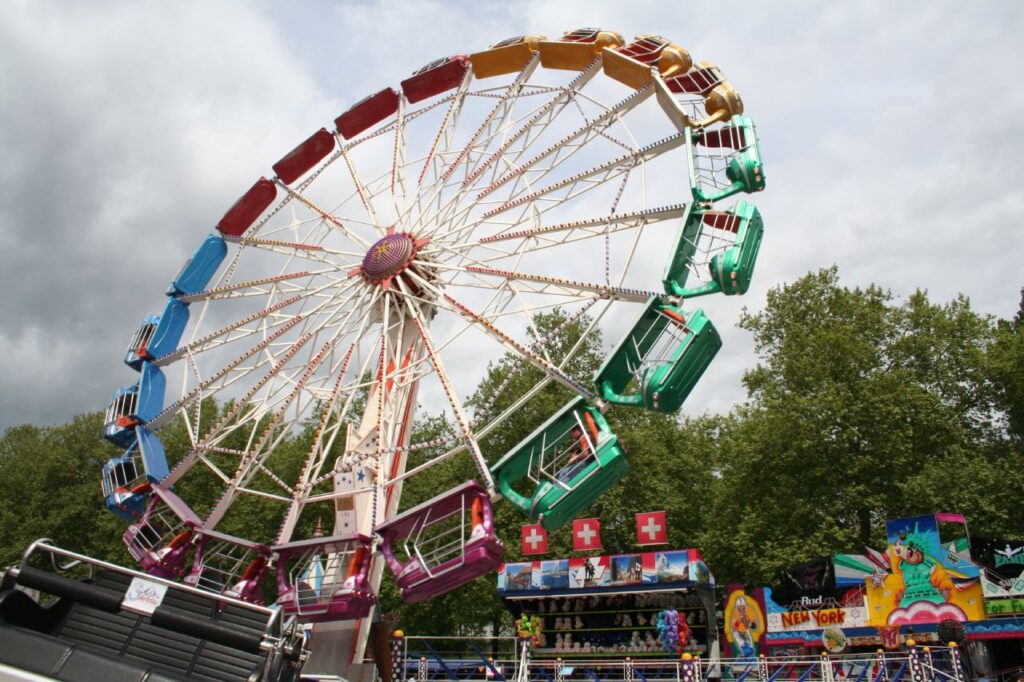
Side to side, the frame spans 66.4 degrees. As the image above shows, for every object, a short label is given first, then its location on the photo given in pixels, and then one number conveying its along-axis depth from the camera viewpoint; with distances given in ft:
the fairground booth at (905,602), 54.54
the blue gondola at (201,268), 64.90
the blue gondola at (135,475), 55.36
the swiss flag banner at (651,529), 78.18
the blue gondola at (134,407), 58.90
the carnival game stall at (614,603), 76.18
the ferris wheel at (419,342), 41.68
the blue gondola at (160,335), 62.28
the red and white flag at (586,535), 81.30
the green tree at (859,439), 80.74
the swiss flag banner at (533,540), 84.12
